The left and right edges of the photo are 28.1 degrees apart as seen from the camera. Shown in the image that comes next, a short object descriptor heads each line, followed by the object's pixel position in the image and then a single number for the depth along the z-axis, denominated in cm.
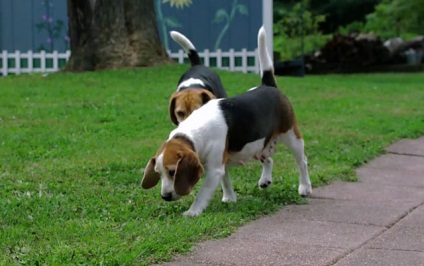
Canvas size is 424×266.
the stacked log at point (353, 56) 2812
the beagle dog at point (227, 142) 615
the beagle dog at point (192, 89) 812
